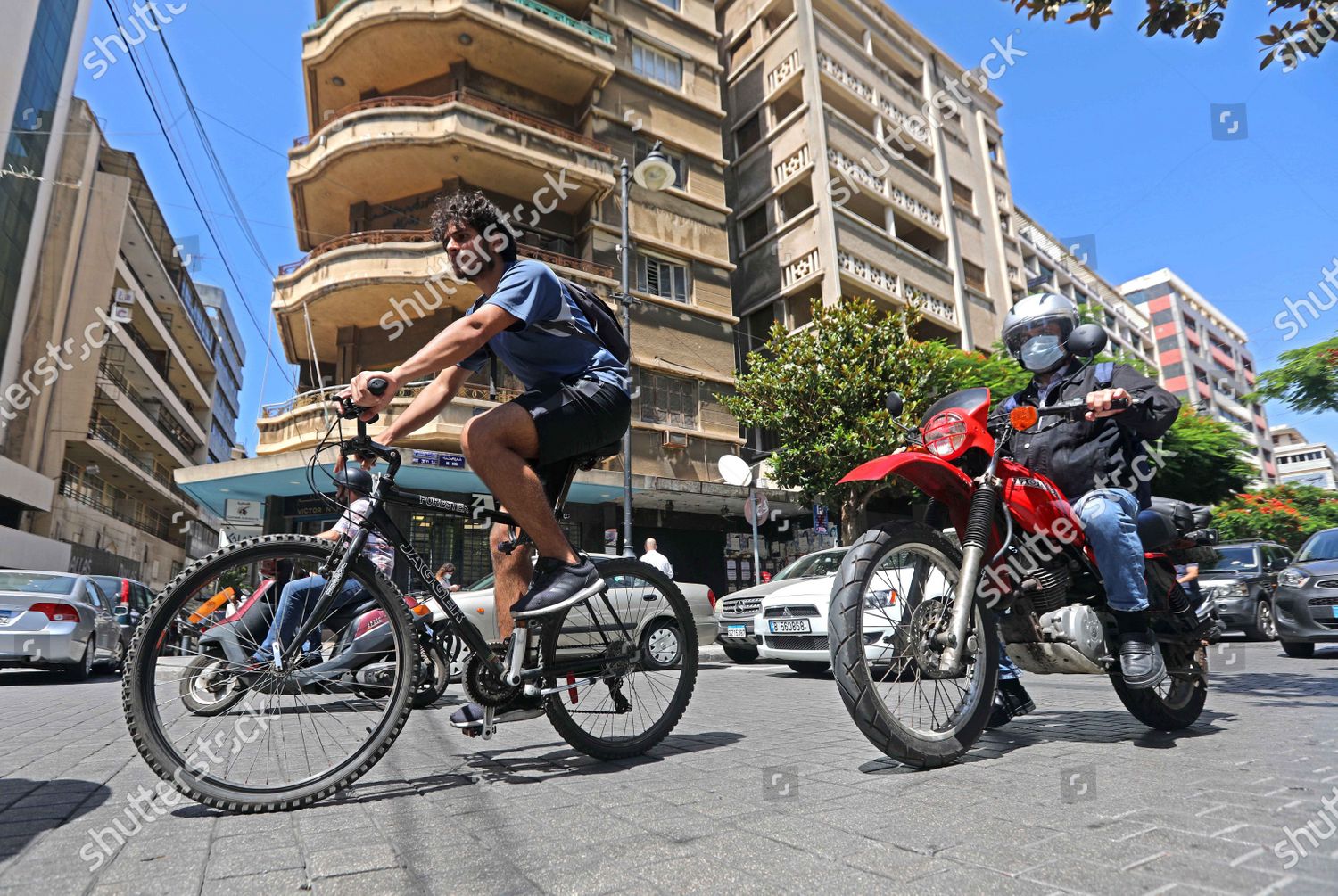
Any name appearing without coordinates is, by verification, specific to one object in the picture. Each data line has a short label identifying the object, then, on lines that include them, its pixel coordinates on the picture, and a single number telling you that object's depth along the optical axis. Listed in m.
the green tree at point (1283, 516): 29.44
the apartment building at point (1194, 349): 85.75
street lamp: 15.89
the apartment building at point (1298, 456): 99.62
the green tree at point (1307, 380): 16.83
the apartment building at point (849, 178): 26.59
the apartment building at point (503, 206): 18.95
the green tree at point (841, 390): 17.36
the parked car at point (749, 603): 9.98
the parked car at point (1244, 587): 12.48
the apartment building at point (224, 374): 66.62
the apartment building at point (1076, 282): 50.62
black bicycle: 2.23
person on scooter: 2.45
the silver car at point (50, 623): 8.77
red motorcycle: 2.62
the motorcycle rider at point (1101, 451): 3.04
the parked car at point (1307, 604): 8.66
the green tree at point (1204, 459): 17.25
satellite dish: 16.75
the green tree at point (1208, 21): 4.87
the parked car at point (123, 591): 11.04
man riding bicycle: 2.67
